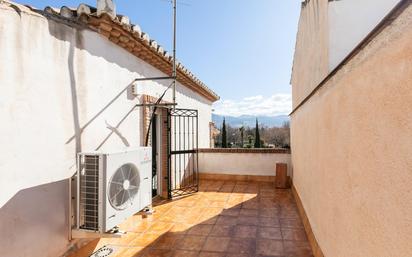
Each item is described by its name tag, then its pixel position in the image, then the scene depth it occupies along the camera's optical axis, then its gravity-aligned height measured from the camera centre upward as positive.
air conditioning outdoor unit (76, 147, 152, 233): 3.06 -0.63
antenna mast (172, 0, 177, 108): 5.64 +2.46
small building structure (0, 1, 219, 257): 2.52 +0.45
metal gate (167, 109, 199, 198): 6.70 -0.66
